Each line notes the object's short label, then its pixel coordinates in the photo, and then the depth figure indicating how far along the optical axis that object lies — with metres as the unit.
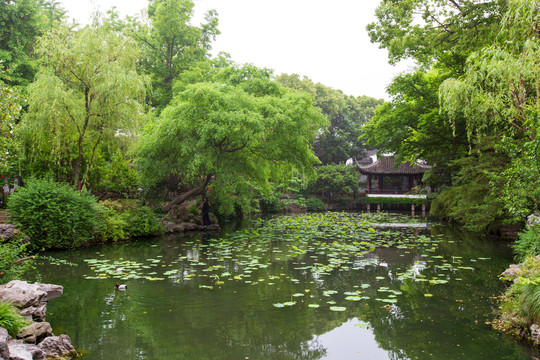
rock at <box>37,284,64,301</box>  4.82
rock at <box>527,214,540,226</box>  6.46
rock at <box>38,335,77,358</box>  3.42
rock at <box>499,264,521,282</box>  5.24
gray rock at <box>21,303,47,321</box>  3.80
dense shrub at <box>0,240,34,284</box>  4.68
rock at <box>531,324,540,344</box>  3.65
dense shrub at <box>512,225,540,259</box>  6.04
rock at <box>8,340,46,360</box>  2.88
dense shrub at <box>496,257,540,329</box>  3.81
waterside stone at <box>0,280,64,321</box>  3.88
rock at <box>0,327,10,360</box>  2.73
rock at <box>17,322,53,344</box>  3.41
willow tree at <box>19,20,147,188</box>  9.81
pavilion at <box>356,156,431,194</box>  27.39
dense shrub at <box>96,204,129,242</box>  10.27
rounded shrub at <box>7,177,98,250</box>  8.70
